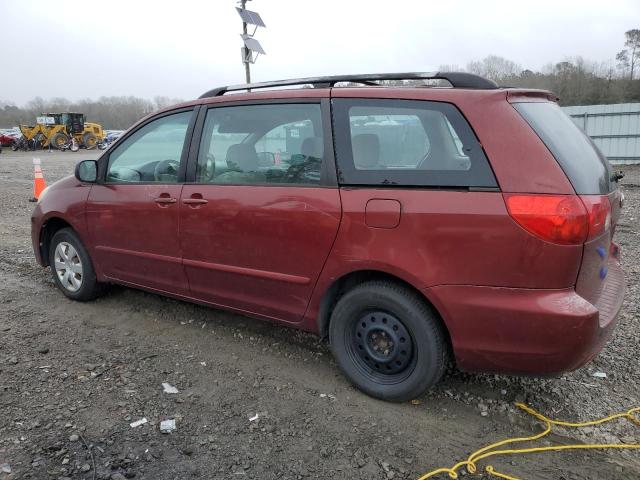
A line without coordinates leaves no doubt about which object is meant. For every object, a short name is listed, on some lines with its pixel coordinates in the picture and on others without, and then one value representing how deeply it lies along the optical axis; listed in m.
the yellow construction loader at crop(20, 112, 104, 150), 35.28
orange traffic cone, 10.88
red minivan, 2.41
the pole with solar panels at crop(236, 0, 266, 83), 10.62
